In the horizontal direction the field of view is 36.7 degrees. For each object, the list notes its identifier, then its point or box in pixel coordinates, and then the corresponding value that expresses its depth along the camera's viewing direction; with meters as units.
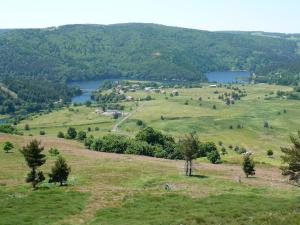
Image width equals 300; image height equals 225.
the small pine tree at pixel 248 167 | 84.31
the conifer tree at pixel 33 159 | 68.56
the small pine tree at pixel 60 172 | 68.75
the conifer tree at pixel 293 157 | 61.47
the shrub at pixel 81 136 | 151.00
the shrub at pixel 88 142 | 131.11
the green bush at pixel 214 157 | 112.44
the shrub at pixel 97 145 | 126.81
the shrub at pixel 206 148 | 128.40
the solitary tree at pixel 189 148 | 83.56
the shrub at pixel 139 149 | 123.12
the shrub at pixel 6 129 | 144.00
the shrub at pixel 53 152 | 105.44
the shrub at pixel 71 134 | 155.51
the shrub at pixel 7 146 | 104.75
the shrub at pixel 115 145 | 125.44
